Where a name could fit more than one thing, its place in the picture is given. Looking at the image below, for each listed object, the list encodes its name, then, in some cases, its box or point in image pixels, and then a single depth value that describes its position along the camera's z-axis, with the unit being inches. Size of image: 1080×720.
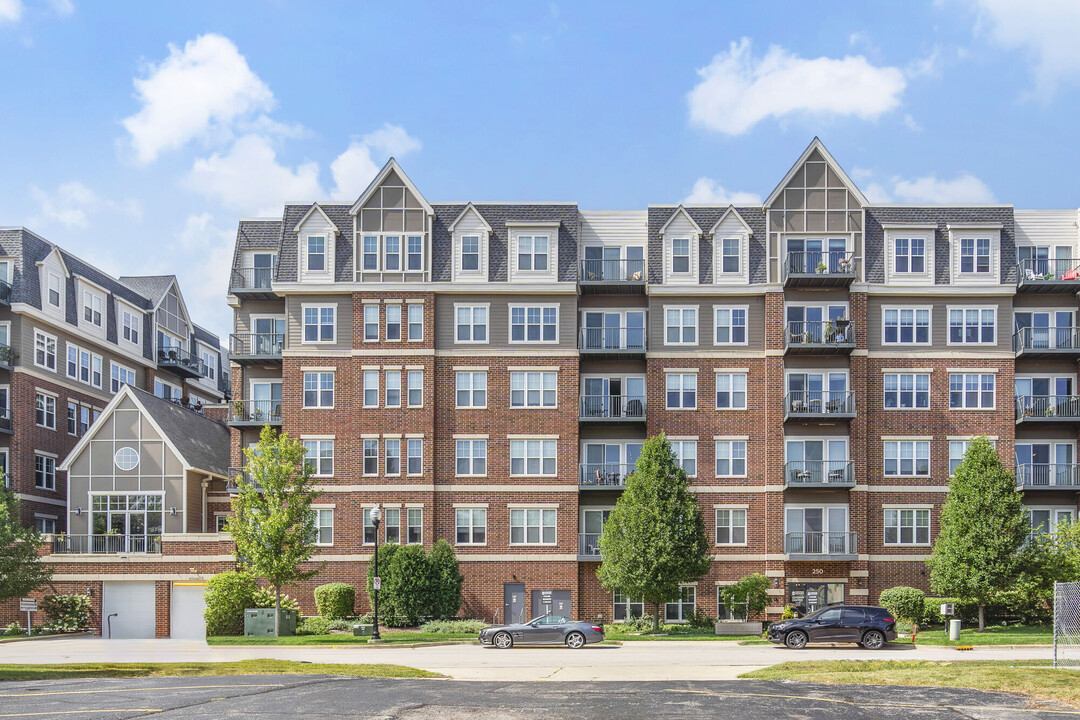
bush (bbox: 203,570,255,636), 1715.1
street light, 1565.0
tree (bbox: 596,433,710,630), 1740.9
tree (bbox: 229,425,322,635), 1633.9
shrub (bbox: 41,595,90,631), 1864.5
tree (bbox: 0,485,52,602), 1740.9
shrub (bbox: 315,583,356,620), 1843.0
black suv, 1449.3
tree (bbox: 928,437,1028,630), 1729.8
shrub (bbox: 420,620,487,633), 1692.9
